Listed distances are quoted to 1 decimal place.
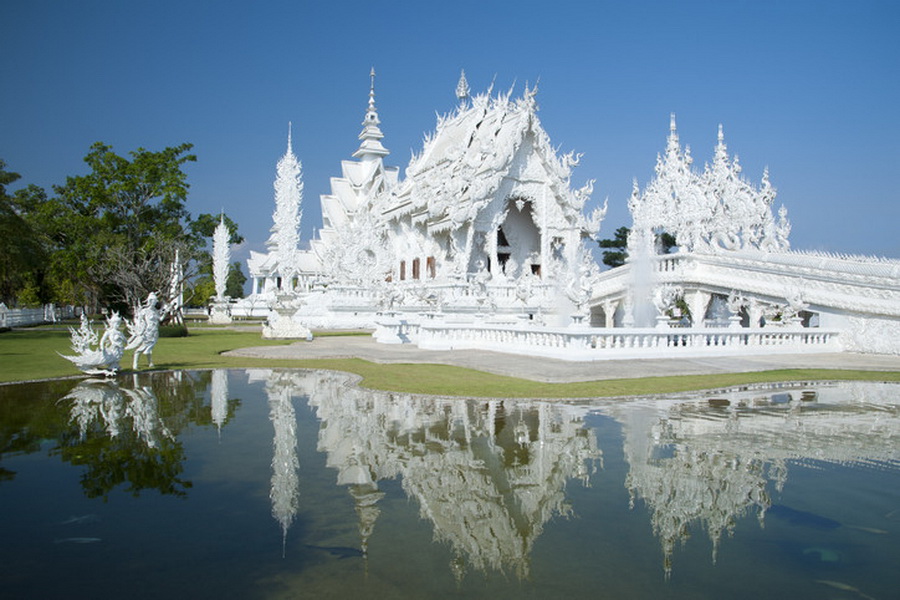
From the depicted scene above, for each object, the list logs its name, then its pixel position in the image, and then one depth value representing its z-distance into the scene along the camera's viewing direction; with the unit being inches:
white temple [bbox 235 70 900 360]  743.1
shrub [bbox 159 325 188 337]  949.2
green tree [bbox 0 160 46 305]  920.9
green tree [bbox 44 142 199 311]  1370.6
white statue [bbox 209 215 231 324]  2144.4
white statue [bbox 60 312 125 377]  439.2
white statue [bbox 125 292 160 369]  510.6
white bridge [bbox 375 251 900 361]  577.3
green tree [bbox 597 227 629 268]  1991.9
